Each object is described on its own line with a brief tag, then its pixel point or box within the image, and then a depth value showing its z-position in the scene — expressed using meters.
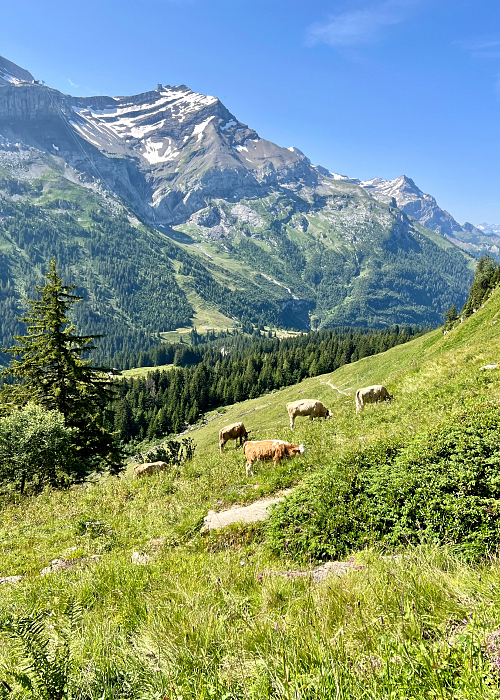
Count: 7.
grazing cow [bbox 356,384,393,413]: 22.12
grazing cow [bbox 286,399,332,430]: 26.84
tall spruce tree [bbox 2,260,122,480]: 27.34
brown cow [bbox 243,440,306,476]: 12.91
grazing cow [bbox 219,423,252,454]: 29.36
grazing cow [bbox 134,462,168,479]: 23.73
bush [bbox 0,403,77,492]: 18.89
